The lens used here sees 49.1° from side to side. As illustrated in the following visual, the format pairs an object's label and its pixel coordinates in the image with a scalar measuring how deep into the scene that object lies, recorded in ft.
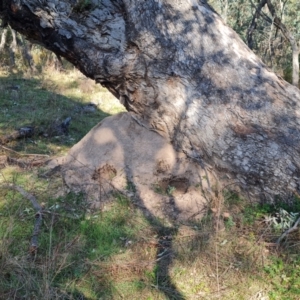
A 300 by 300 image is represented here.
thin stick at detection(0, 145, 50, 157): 15.66
